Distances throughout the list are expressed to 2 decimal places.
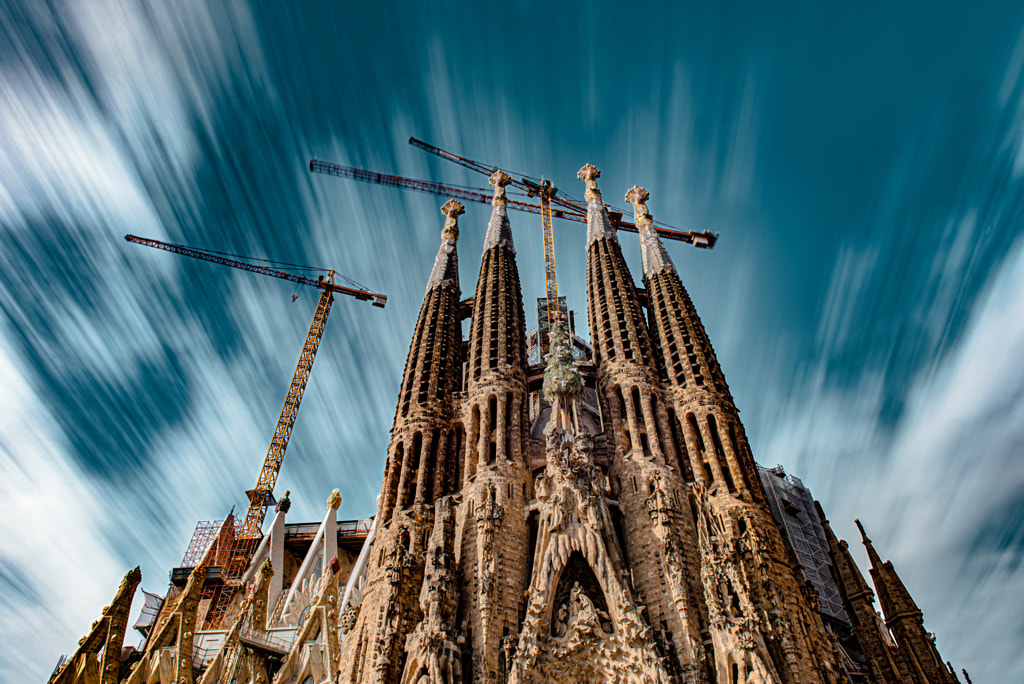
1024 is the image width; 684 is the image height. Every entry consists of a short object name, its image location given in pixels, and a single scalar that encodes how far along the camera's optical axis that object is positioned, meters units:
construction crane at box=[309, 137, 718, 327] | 60.25
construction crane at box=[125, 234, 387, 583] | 51.91
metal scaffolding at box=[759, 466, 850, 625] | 34.91
